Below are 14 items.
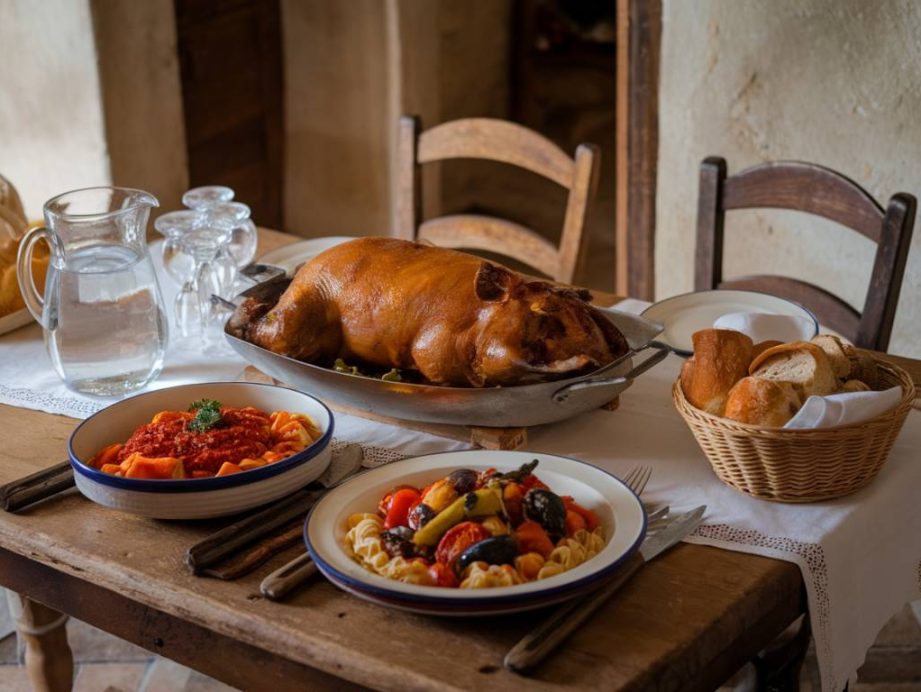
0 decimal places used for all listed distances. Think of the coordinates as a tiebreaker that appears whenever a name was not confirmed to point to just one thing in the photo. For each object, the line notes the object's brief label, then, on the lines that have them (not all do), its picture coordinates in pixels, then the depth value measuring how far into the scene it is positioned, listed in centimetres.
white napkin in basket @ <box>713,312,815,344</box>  141
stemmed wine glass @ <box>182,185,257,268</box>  171
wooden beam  281
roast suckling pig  126
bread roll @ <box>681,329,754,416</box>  121
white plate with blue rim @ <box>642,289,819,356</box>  158
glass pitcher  140
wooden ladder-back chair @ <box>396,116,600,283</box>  207
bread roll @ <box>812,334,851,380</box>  122
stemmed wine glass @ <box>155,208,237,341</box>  163
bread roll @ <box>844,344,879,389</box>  125
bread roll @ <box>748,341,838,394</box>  118
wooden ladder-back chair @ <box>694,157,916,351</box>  172
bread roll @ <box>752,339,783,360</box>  126
